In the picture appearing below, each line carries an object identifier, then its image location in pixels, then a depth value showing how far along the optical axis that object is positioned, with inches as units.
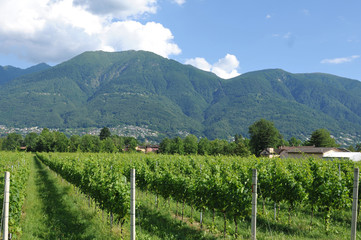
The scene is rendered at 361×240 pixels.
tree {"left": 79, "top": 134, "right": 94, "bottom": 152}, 3243.4
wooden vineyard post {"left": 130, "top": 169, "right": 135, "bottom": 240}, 236.7
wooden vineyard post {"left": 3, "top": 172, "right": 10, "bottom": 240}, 204.2
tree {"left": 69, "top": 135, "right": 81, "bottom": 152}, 3420.3
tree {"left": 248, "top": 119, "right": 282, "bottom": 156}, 2331.4
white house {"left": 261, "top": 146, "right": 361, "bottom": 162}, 1553.3
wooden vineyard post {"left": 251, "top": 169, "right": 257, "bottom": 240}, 223.7
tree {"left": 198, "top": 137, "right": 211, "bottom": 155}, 3315.2
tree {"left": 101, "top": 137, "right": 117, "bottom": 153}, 3292.8
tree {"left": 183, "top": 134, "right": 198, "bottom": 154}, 3417.1
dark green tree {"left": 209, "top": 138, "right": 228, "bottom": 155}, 2913.4
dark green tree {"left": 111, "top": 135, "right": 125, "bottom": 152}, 3420.8
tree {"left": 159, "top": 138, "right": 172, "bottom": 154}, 3391.2
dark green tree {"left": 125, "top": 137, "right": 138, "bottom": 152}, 3773.6
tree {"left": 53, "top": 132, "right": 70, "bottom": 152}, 3302.2
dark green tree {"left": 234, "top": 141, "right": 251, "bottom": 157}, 2179.9
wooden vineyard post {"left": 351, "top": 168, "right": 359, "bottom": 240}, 217.6
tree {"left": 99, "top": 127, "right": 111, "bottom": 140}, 4277.6
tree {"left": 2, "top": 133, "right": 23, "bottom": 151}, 4288.9
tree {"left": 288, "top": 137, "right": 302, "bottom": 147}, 4079.7
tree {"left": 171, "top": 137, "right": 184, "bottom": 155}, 3303.4
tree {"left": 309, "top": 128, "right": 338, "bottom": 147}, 2635.3
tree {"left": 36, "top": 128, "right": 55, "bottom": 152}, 3319.4
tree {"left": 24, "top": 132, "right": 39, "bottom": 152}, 4424.2
